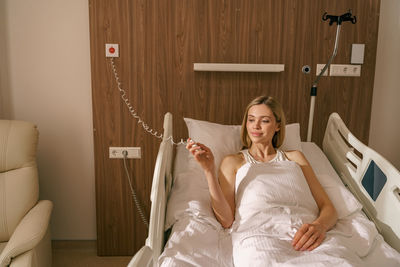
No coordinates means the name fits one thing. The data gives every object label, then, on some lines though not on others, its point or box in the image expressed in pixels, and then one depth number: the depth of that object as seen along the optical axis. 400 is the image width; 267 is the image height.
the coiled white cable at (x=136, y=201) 2.32
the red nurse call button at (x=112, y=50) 2.17
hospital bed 1.28
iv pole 1.85
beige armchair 1.87
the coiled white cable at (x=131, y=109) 2.21
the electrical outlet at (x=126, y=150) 2.31
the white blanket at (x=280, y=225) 1.19
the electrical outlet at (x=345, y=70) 2.20
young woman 1.36
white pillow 1.88
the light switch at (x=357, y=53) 2.16
